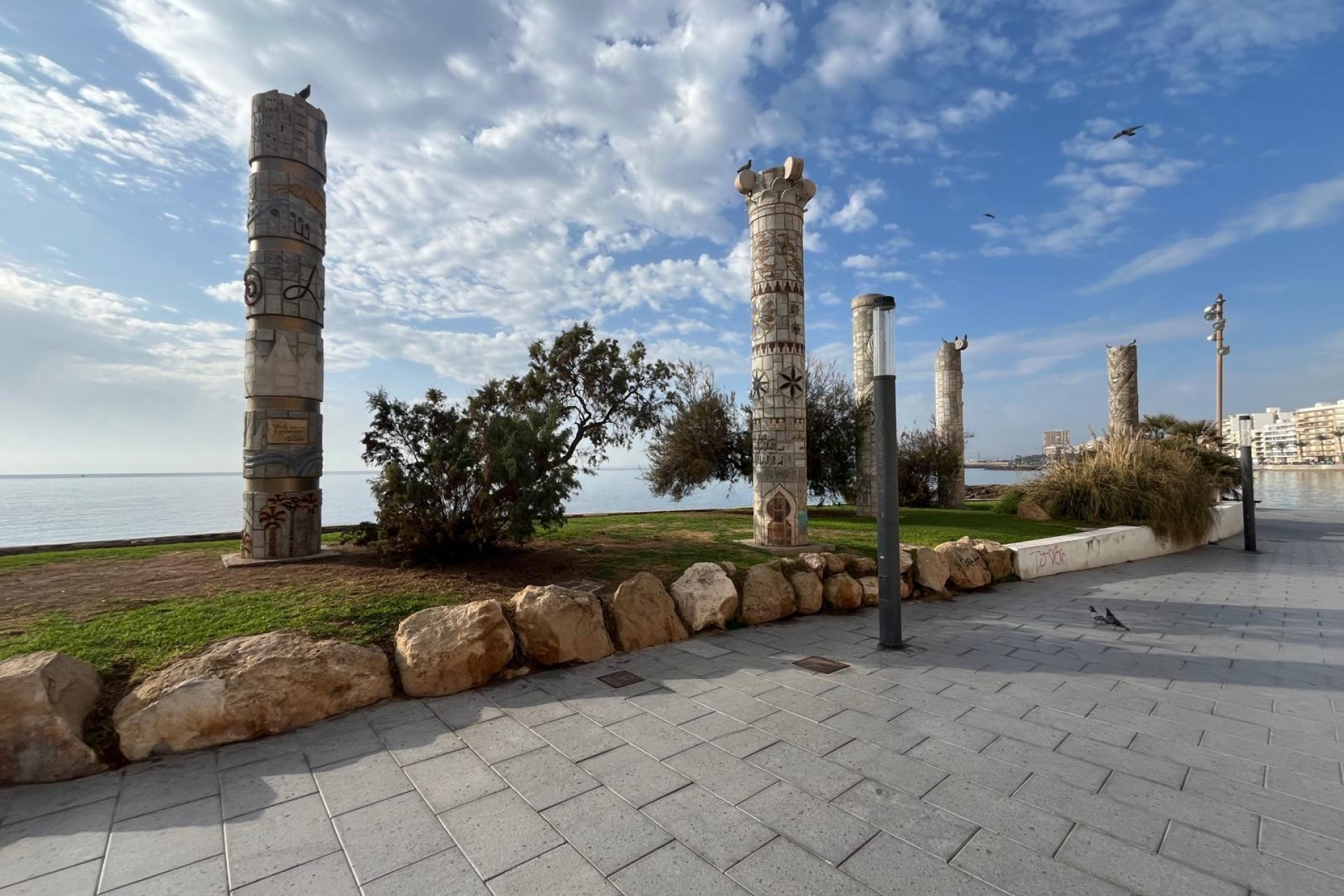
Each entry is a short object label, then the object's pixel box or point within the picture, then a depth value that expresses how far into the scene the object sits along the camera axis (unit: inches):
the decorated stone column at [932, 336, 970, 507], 649.0
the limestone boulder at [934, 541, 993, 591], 265.1
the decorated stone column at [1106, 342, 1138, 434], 687.7
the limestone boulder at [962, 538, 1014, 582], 285.4
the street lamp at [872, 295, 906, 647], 170.2
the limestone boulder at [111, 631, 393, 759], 107.9
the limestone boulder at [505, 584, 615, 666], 153.7
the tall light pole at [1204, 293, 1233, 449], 642.2
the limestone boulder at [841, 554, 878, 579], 240.5
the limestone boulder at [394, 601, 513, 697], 135.6
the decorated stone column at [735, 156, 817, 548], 320.5
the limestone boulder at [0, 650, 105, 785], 96.7
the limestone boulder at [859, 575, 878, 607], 231.1
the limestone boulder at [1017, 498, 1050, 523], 468.8
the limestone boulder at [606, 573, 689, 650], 172.1
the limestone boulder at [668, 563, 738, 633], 188.9
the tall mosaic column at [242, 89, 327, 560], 254.2
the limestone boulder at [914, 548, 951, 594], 250.4
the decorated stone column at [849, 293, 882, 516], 517.3
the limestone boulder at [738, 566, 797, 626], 200.8
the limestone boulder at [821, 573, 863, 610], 222.1
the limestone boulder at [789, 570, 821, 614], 214.8
